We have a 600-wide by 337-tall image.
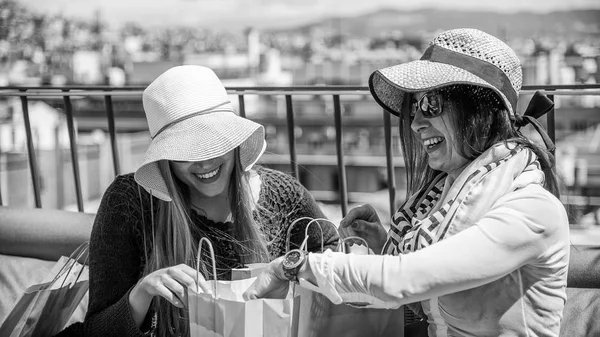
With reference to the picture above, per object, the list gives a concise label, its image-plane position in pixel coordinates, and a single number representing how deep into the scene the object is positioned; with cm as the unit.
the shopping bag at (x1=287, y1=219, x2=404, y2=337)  161
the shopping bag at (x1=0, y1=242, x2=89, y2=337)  210
